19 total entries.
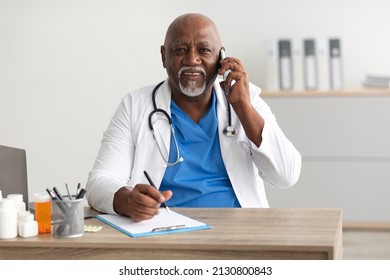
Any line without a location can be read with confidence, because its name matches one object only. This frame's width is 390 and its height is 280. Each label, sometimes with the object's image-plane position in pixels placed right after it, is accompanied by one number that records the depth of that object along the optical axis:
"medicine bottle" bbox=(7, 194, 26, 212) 2.06
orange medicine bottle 2.01
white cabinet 5.21
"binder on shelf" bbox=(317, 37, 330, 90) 5.22
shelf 5.15
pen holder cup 1.96
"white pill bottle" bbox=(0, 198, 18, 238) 1.95
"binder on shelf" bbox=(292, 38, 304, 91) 5.24
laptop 2.31
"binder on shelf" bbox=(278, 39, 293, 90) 5.25
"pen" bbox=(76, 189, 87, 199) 1.99
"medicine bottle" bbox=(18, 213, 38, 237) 1.96
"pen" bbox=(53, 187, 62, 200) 1.98
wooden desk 1.79
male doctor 2.55
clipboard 1.96
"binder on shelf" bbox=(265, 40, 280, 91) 5.27
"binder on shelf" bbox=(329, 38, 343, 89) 5.23
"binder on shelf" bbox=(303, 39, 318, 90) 5.24
